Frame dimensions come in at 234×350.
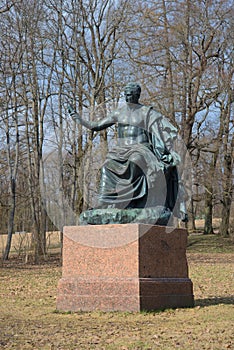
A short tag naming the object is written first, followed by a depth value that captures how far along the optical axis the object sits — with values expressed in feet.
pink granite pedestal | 28.43
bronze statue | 31.60
